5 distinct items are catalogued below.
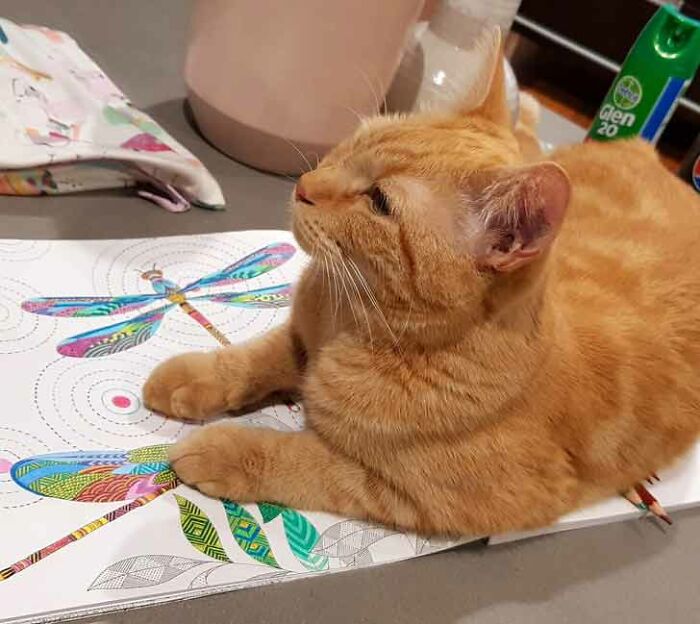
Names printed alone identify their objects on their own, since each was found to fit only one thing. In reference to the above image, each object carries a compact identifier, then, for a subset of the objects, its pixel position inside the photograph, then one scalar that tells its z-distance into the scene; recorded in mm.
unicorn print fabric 947
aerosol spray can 1330
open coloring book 580
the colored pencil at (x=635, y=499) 821
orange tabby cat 577
